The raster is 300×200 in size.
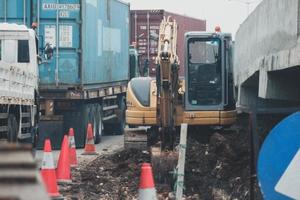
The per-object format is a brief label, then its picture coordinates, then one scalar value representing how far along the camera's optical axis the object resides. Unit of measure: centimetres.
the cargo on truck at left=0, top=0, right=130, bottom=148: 1966
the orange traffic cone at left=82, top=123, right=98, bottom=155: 1847
